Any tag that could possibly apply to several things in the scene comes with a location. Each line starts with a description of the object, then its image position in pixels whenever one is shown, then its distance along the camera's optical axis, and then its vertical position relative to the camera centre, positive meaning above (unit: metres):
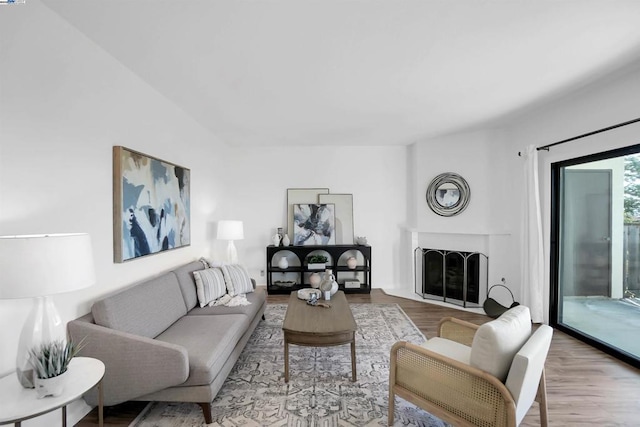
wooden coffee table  2.28 -0.96
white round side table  1.16 -0.82
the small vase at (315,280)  3.43 -0.84
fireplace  4.26 -1.02
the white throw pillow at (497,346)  1.54 -0.75
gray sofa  1.79 -0.98
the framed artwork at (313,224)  4.98 -0.21
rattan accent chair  1.47 -0.96
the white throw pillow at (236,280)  3.21 -0.79
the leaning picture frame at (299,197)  5.10 +0.28
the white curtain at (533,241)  3.39 -0.37
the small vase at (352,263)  4.82 -0.88
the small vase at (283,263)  4.78 -0.87
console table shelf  4.81 -0.96
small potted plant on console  4.78 -0.86
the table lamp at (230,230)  3.93 -0.25
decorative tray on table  3.09 -0.92
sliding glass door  2.71 -0.43
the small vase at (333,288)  3.13 -0.85
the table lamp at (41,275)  1.19 -0.28
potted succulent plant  1.26 -0.70
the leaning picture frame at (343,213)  5.07 -0.02
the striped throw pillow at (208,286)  2.95 -0.79
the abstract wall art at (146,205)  2.28 +0.08
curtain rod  2.45 +0.76
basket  3.73 -1.30
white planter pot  1.25 -0.77
